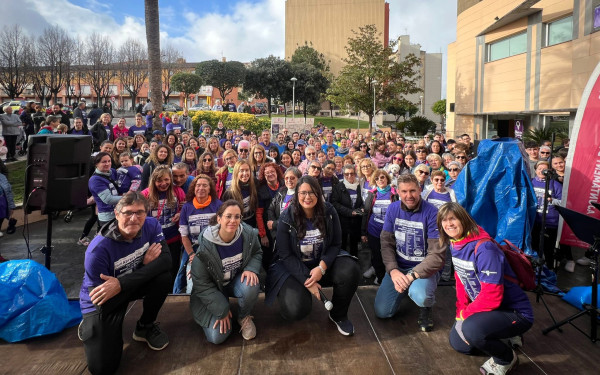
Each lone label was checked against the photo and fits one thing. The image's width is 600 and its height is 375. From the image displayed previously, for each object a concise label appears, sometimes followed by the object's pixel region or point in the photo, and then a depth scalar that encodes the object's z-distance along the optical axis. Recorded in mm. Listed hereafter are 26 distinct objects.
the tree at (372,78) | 24531
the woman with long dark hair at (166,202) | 4410
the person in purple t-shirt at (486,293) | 2775
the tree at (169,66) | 43469
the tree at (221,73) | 42750
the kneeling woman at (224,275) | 3283
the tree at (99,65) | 33219
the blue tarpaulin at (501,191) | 4629
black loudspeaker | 4105
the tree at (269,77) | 35531
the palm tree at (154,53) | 12539
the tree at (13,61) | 27688
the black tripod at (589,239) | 3191
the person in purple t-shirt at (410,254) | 3512
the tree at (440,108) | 42000
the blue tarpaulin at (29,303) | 3248
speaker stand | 4402
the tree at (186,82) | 41438
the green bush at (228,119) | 20811
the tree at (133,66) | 36884
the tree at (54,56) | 29422
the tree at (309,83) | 36781
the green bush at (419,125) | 28422
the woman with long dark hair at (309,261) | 3500
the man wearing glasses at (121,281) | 2826
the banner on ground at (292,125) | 16750
